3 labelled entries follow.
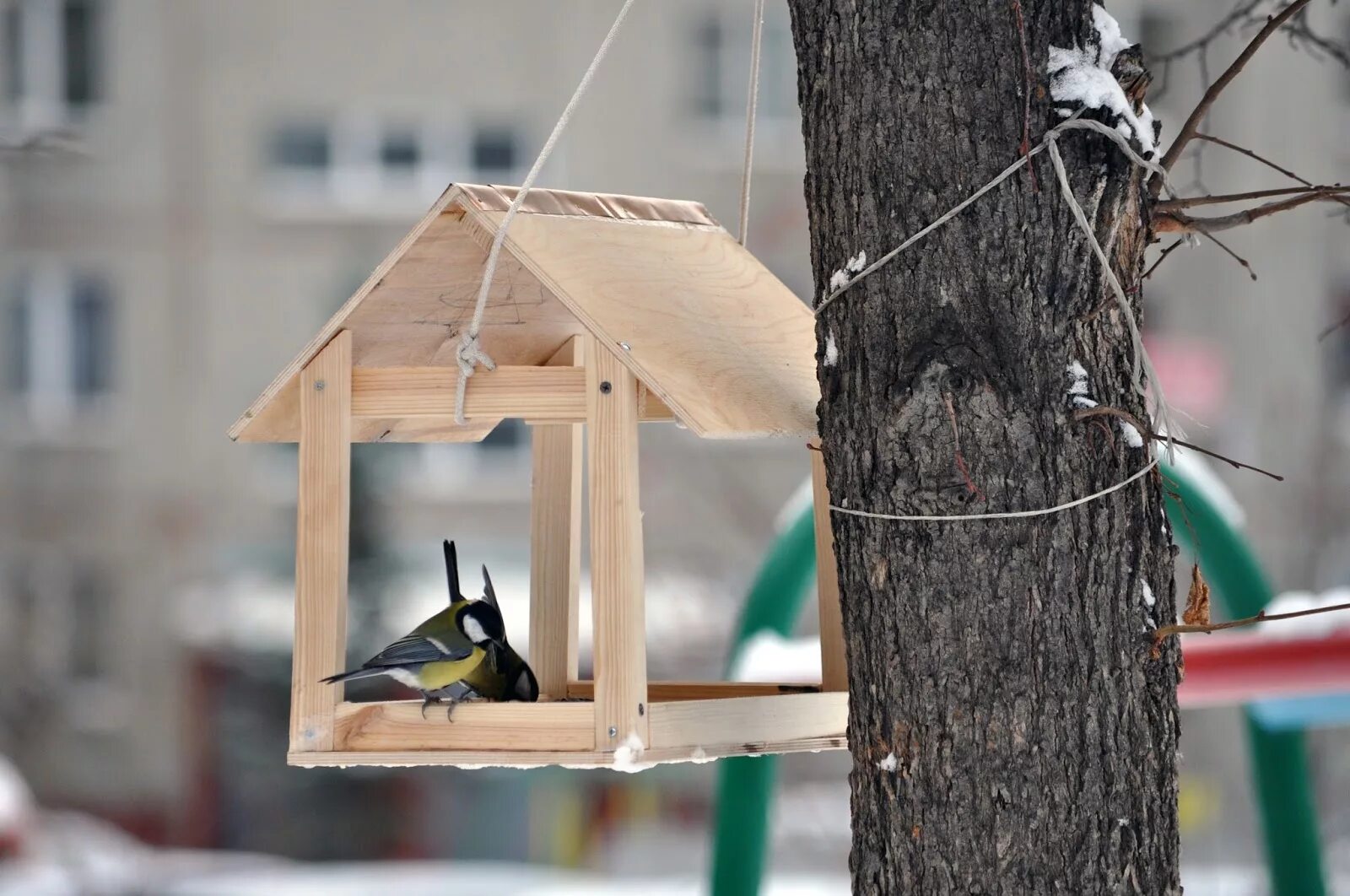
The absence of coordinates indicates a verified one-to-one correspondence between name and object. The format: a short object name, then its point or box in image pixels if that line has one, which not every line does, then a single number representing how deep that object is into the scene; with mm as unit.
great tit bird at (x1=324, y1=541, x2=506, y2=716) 9444
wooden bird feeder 9366
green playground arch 9857
